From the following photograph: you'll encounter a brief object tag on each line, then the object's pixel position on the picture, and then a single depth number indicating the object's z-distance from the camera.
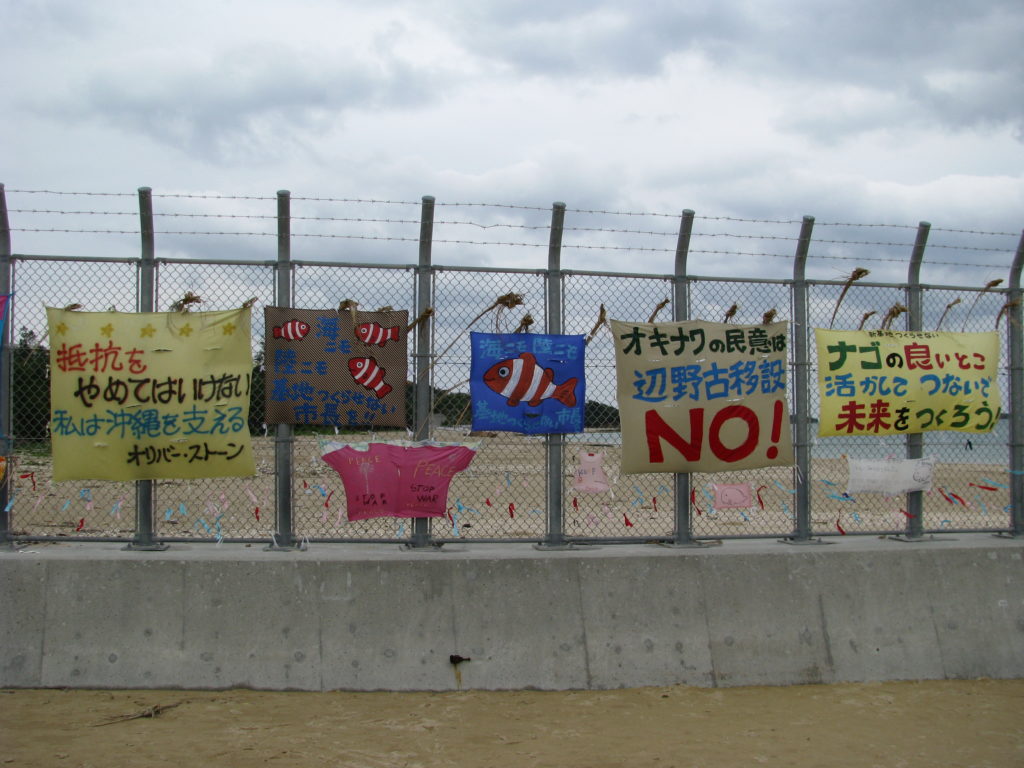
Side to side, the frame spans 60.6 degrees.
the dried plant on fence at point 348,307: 6.55
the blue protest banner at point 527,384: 6.59
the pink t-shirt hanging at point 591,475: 6.72
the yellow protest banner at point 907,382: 7.14
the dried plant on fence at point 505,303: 6.65
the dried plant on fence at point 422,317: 6.57
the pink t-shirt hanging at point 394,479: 6.50
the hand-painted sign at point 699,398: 6.80
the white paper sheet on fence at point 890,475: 7.30
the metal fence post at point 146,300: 6.46
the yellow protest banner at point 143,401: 6.38
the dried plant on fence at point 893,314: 7.44
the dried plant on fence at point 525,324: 6.72
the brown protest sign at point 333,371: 6.45
